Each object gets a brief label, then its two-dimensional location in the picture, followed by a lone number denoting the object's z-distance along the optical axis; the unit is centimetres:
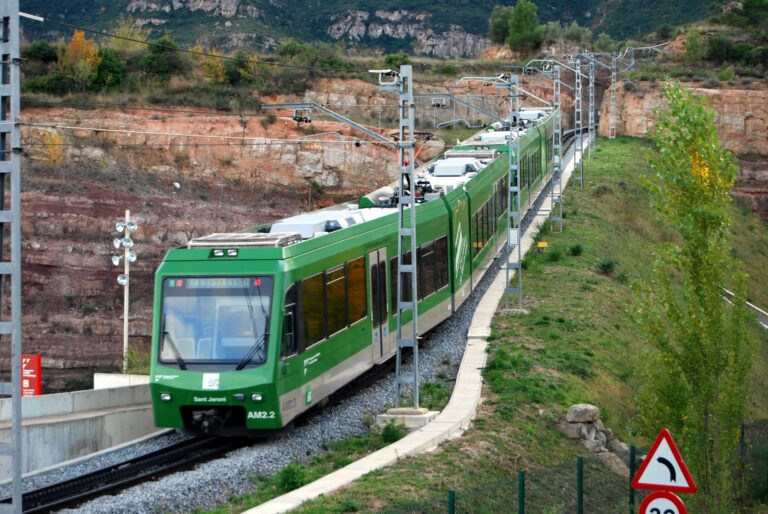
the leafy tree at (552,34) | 10362
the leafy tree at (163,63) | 7994
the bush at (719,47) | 9319
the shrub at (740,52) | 9231
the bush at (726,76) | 8354
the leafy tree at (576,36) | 10491
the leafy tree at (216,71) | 7994
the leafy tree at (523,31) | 10262
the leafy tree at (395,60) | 8742
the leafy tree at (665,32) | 10627
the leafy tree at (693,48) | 9428
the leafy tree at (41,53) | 7925
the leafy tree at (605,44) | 10788
